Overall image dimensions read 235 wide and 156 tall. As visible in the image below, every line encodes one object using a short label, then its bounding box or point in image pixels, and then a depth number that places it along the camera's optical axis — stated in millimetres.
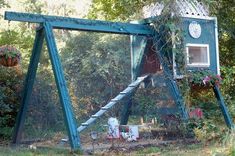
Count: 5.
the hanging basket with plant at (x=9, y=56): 8156
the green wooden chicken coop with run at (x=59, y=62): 6953
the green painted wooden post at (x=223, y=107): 8852
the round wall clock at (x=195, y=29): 8797
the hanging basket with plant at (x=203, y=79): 8562
